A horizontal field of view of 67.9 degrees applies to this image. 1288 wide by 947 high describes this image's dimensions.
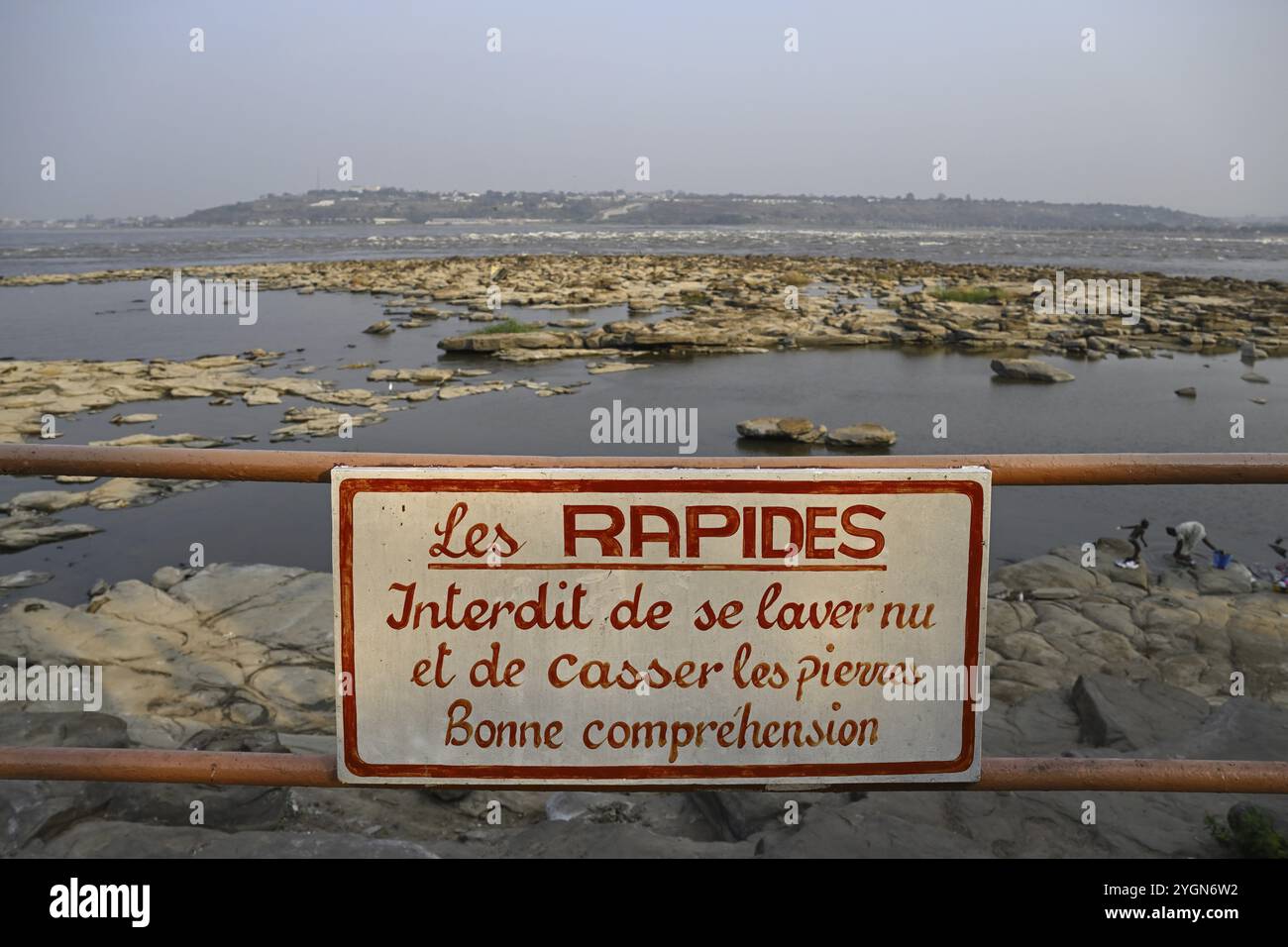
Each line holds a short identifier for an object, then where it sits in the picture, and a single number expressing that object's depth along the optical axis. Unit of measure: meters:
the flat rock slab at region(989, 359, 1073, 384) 14.95
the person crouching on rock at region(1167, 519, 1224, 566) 7.00
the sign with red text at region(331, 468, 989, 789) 2.14
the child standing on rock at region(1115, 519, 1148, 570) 6.74
